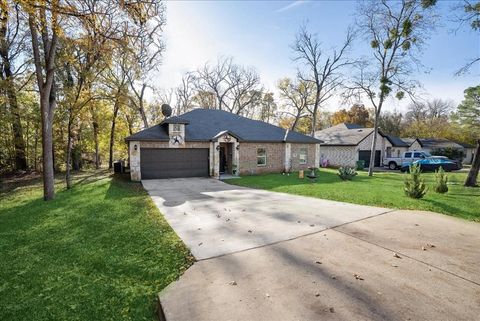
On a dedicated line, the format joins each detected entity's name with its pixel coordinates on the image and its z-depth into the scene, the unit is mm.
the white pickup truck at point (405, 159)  22964
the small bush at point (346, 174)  15250
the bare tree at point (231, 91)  37156
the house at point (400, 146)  27938
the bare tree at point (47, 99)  9375
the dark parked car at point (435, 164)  20861
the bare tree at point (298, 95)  33406
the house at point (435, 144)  32031
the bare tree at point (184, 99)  39378
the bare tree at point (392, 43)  15766
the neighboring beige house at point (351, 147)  24828
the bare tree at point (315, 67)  27438
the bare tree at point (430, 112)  48391
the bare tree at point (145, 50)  5969
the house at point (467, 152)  33844
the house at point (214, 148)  15252
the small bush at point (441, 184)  10289
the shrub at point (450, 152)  30688
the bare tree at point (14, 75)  17438
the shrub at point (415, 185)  9219
